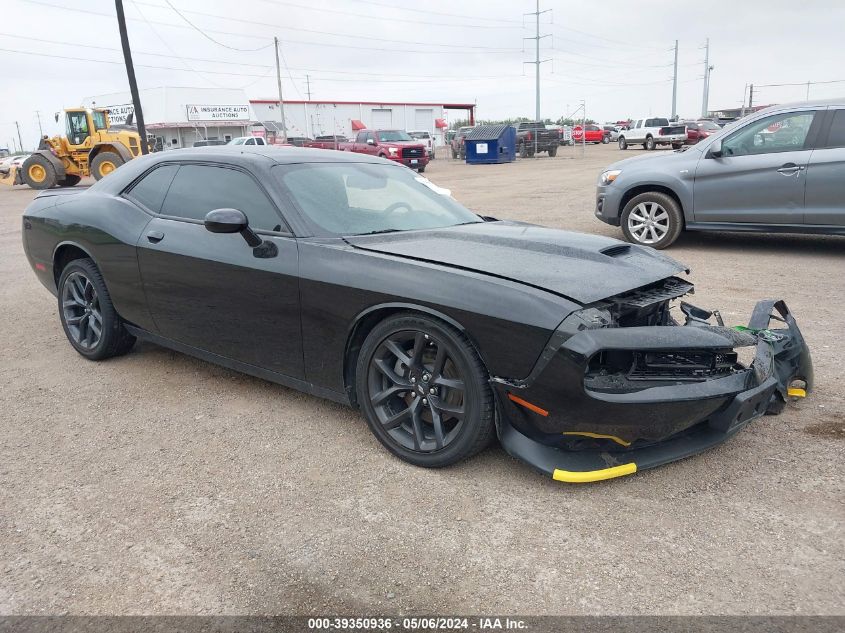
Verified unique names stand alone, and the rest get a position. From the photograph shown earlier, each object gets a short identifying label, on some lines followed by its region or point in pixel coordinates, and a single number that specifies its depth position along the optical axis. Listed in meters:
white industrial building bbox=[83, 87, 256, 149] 45.88
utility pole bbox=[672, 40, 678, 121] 70.79
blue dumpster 32.69
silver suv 7.11
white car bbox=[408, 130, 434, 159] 39.31
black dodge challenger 2.69
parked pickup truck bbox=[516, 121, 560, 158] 38.12
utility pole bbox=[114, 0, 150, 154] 22.30
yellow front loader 22.02
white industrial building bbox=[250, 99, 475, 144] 55.00
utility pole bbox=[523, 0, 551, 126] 63.81
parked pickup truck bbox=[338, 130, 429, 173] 28.21
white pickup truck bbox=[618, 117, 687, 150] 37.62
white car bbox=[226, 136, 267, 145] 30.51
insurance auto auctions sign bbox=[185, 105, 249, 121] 45.94
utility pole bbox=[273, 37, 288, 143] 44.61
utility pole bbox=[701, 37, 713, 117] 72.62
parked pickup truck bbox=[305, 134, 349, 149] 32.57
